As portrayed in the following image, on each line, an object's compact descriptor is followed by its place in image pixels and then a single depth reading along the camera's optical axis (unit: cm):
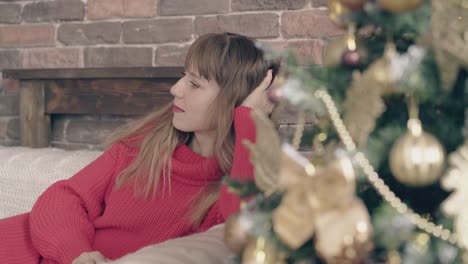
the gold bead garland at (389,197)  111
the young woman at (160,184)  217
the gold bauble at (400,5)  112
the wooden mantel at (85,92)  283
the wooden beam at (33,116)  316
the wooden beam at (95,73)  278
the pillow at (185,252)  145
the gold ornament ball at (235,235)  124
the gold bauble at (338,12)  119
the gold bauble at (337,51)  120
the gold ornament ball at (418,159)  109
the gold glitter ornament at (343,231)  107
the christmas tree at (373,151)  108
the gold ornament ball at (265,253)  117
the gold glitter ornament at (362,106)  112
